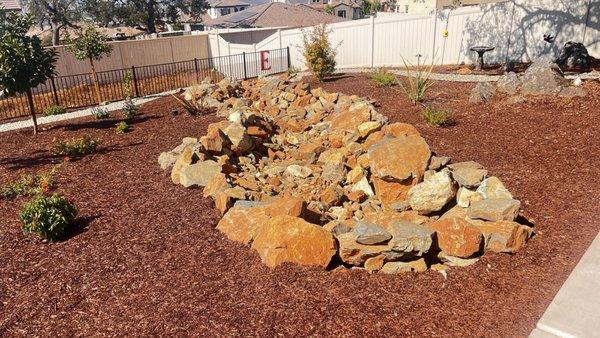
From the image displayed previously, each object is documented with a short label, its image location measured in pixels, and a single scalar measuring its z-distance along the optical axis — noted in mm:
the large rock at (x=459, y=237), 4672
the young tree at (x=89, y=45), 16648
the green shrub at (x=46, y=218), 5406
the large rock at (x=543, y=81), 9913
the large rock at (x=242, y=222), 5309
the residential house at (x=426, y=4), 32375
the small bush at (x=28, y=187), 7062
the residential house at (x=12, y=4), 30788
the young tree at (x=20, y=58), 10016
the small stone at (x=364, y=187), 6883
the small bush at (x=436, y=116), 9195
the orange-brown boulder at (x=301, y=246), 4676
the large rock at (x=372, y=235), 4668
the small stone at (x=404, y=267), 4602
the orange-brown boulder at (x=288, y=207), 5223
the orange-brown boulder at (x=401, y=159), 6258
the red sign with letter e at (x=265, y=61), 21281
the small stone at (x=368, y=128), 8531
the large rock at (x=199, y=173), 6863
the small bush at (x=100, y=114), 12477
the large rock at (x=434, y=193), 5617
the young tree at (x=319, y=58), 15453
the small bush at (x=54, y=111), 13906
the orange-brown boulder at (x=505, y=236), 4715
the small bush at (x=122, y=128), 10578
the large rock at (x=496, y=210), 4945
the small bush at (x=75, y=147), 8797
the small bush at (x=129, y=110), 12305
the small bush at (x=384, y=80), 13445
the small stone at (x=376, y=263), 4684
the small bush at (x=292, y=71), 17406
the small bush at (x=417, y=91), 10812
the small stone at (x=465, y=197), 5602
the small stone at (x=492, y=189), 5410
